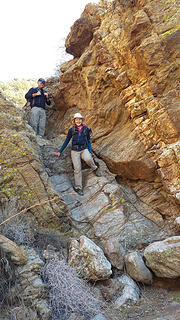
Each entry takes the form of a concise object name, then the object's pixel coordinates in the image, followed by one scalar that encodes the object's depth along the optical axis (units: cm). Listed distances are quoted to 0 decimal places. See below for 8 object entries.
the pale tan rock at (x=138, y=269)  475
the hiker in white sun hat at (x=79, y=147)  719
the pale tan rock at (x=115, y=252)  502
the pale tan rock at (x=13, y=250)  397
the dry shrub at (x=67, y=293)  387
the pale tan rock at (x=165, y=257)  450
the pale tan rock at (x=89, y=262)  461
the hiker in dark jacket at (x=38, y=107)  911
